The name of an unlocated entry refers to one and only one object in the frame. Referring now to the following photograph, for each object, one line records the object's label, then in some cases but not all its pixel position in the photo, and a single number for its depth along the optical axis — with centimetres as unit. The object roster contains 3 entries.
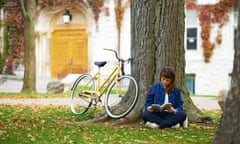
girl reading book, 880
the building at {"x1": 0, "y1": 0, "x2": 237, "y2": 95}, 2776
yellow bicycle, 950
